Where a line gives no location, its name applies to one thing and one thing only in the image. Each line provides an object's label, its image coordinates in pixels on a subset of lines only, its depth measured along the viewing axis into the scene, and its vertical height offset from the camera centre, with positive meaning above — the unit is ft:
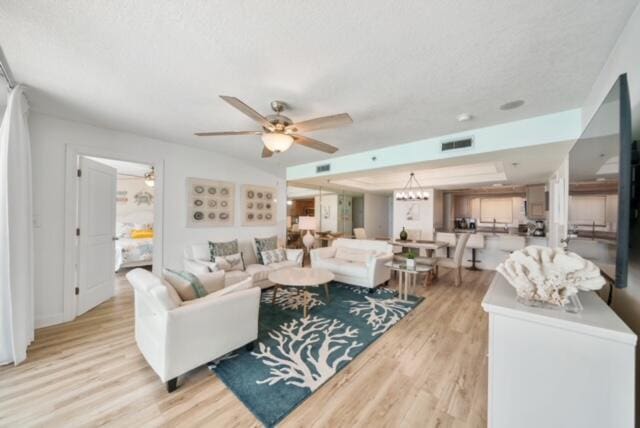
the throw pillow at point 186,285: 6.72 -2.20
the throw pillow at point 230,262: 11.88 -2.70
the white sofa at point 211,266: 11.58 -2.96
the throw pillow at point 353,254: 14.74 -2.72
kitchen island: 17.38 -2.84
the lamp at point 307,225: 17.59 -0.97
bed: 16.69 -3.06
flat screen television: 3.28 +0.51
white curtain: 6.71 -0.75
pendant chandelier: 19.06 +2.38
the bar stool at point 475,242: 18.33 -2.17
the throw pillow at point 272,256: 13.92 -2.72
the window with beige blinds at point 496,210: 21.16 +0.50
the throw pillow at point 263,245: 14.39 -2.11
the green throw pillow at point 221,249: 12.57 -2.10
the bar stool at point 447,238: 19.21 -1.99
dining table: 15.44 -2.12
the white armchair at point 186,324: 5.62 -3.08
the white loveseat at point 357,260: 13.14 -3.01
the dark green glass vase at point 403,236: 18.04 -1.73
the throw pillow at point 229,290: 6.35 -2.37
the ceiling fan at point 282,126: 6.64 +2.71
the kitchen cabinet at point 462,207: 23.43 +0.82
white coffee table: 9.90 -3.01
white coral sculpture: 3.21 -0.87
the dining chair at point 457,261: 14.70 -3.05
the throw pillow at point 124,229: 20.81 -1.73
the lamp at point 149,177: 17.35 +2.55
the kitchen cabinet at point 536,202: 17.93 +1.09
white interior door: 10.21 -1.11
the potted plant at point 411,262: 11.92 -2.49
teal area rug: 5.67 -4.46
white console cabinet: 2.78 -2.02
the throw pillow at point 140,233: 20.18 -2.07
